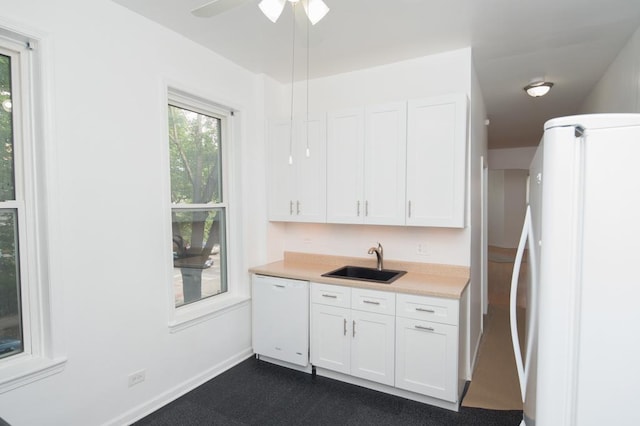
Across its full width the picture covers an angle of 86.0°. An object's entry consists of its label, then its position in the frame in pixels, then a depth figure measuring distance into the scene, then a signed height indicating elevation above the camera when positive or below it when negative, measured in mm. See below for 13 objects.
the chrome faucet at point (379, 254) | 3102 -476
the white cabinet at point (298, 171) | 3170 +293
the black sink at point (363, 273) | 3061 -657
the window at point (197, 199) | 2773 +28
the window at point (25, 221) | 1839 -101
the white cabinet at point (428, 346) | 2383 -1031
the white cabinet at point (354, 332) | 2600 -1037
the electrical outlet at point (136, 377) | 2301 -1190
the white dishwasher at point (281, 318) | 2943 -1036
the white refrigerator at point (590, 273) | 975 -213
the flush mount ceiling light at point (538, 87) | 3602 +1204
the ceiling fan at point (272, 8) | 1488 +863
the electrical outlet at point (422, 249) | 3064 -428
